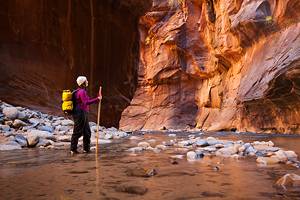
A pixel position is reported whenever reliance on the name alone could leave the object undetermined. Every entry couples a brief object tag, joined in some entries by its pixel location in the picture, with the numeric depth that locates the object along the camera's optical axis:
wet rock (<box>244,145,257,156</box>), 5.49
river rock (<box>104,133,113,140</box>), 9.99
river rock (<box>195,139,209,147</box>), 7.10
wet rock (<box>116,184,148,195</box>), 2.72
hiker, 6.17
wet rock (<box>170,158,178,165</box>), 4.38
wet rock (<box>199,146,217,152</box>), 5.99
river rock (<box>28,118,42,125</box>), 8.88
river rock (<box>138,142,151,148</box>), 7.16
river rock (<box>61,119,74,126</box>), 10.43
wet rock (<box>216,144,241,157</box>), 5.43
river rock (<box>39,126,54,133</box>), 8.68
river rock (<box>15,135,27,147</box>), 6.93
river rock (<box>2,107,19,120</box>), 8.52
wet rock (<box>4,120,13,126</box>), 8.11
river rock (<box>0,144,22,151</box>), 6.26
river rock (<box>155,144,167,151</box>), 6.78
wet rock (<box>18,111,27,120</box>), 8.70
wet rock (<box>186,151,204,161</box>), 4.90
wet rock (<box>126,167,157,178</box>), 3.48
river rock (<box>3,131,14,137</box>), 7.13
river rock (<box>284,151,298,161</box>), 4.68
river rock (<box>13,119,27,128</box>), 8.17
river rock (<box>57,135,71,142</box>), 7.93
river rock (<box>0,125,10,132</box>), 7.43
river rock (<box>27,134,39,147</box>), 6.89
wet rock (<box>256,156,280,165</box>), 4.37
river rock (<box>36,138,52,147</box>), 7.03
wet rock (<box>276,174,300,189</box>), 2.82
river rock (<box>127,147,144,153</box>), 6.21
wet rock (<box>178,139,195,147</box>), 7.55
